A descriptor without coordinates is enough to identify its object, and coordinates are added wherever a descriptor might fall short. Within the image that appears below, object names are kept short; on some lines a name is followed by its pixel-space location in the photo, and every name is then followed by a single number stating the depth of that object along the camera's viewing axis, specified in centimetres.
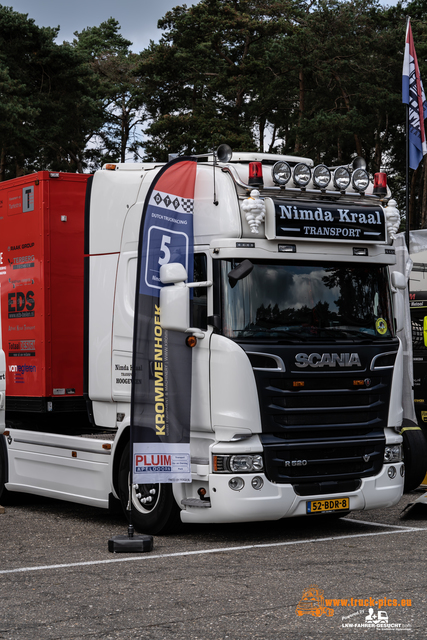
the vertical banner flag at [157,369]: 787
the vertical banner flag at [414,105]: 1709
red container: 993
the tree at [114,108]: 5316
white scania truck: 785
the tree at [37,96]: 3625
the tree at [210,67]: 4016
